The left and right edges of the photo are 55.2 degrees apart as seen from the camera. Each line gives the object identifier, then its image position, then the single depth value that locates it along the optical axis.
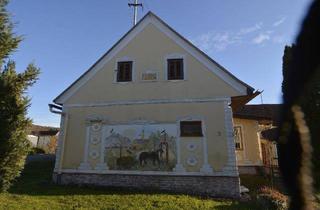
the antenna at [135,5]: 20.56
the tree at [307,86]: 0.79
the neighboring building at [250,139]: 18.95
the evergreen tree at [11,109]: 10.98
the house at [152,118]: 13.83
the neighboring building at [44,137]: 46.46
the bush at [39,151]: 35.98
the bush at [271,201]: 10.29
